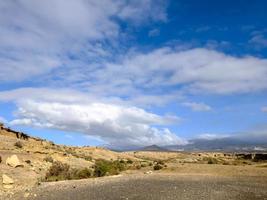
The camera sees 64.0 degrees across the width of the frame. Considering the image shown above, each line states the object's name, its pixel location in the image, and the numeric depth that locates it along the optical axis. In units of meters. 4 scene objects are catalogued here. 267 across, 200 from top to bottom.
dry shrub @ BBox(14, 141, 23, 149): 28.60
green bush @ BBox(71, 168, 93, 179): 18.91
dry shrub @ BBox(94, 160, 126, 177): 20.22
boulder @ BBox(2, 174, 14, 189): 14.59
